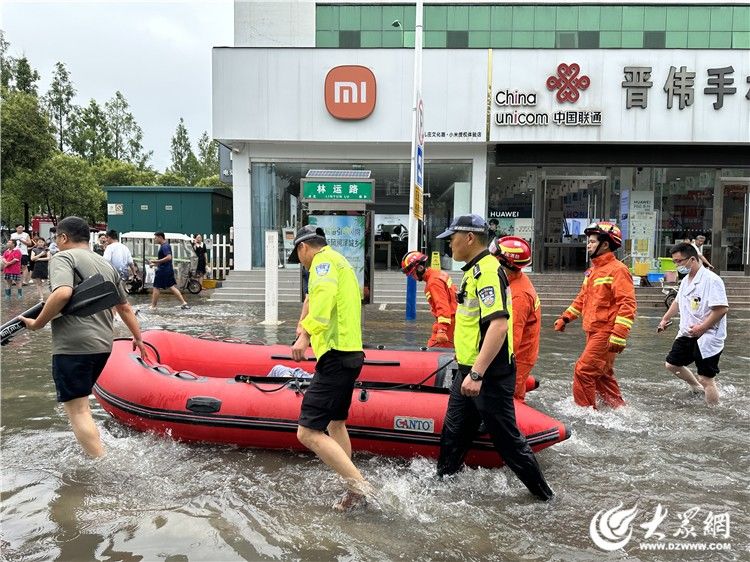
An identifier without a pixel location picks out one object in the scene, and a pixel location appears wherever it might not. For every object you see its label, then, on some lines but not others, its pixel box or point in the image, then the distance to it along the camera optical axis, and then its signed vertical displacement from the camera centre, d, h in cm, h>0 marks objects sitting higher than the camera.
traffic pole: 1118 +110
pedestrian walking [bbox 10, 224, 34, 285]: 1440 -35
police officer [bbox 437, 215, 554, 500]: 341 -68
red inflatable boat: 425 -136
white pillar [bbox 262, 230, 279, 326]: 1113 -91
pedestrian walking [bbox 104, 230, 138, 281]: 1097 -38
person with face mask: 571 -87
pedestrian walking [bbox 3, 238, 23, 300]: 1352 -81
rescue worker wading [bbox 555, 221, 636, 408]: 506 -68
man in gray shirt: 387 -68
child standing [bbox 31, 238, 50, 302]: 1294 -81
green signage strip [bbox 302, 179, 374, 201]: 1091 +81
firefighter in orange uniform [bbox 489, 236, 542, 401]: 434 -52
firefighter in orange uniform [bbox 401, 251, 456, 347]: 582 -70
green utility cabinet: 1927 +79
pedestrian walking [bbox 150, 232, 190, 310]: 1223 -86
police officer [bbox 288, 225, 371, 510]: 354 -75
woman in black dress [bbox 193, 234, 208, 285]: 1634 -65
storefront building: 1591 +266
